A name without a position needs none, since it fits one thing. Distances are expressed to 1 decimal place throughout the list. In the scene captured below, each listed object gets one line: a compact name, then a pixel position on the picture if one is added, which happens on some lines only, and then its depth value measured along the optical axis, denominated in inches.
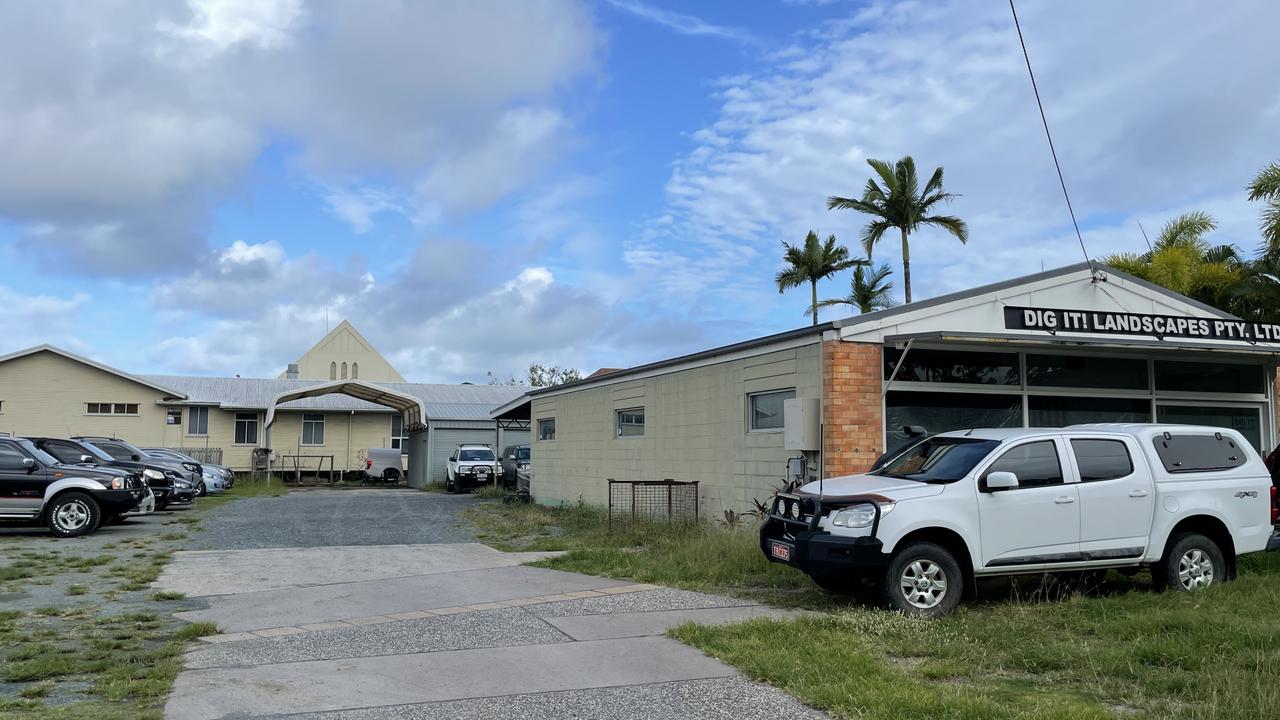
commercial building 533.6
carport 1429.6
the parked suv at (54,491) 652.7
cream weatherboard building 1561.3
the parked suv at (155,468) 876.0
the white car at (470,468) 1326.3
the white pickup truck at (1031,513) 343.0
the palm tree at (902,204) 1131.3
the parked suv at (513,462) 1194.6
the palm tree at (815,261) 1375.5
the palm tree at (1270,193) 724.0
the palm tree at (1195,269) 850.1
